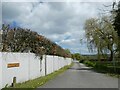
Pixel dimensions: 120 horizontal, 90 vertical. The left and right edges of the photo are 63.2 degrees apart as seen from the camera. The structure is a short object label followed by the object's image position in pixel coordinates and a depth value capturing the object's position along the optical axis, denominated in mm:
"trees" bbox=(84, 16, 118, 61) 16149
